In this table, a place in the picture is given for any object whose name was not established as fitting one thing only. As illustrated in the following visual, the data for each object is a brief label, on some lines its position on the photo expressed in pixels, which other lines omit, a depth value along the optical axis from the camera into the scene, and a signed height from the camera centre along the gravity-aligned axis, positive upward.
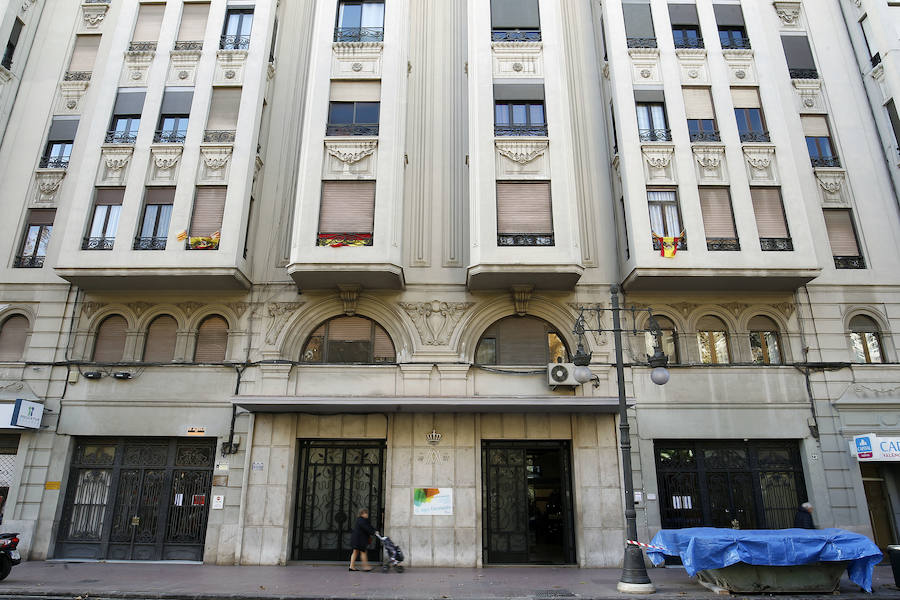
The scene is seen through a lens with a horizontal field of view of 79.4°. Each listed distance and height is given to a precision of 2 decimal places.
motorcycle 10.80 -1.30
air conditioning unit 14.38 +2.79
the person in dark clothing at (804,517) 12.69 -0.74
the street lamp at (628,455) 10.36 +0.56
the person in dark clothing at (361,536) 12.83 -1.16
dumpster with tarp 9.84 -1.28
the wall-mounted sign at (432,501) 13.97 -0.40
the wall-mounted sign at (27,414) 13.61 +1.72
